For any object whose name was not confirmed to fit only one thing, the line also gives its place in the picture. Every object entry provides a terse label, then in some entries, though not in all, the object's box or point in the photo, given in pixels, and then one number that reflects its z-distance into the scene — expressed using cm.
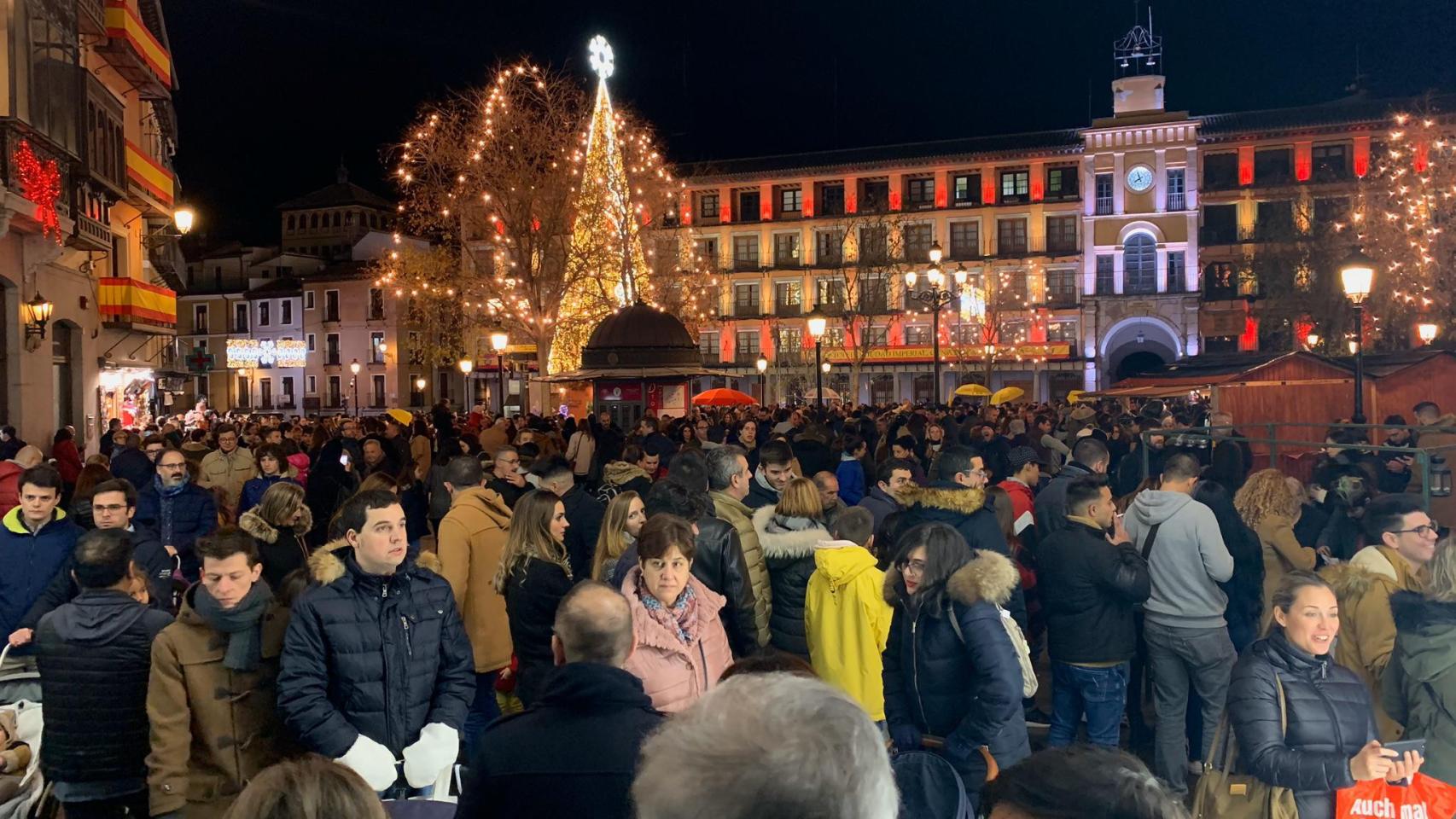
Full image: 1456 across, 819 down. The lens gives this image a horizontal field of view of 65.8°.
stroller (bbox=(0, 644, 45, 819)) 424
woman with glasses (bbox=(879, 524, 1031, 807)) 412
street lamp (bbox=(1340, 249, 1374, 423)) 1269
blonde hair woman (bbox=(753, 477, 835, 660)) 586
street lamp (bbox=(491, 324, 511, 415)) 2322
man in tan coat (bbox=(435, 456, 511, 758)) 612
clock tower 5325
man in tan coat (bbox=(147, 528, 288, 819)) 396
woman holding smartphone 373
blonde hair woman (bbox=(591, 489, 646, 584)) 571
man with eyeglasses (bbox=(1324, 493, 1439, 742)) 479
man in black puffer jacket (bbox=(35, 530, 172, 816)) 413
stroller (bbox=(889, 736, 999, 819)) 314
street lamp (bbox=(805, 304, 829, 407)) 1955
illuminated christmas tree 2867
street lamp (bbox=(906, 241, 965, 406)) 1900
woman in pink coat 432
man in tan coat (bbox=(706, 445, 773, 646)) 591
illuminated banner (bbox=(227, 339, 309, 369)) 5759
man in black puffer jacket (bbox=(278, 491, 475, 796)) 387
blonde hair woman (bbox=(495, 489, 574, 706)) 527
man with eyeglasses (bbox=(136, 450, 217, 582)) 796
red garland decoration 1571
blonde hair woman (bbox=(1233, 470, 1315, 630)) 657
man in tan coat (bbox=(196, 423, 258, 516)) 1038
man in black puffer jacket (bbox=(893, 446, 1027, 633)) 587
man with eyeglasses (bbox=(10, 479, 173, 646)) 550
